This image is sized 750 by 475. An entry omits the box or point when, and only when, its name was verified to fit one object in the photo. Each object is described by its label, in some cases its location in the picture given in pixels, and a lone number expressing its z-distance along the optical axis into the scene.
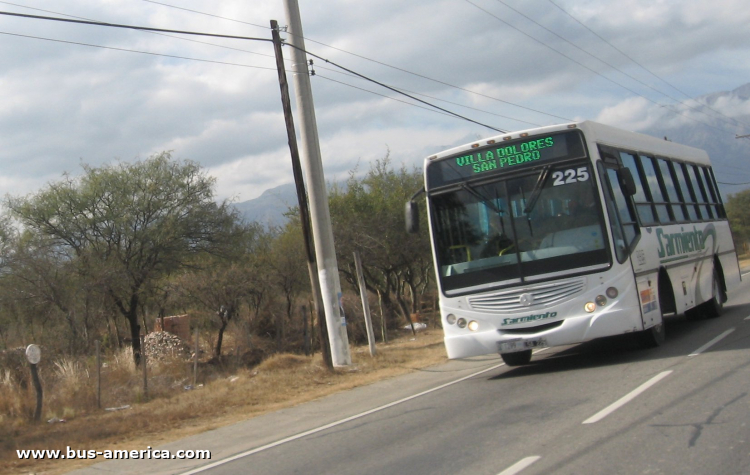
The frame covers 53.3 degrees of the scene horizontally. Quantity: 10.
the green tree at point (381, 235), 28.37
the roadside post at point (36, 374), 12.05
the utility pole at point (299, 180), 15.76
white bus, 10.62
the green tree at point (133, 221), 25.61
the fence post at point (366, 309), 17.45
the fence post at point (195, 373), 15.84
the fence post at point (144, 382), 14.63
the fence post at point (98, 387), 13.71
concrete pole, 15.89
